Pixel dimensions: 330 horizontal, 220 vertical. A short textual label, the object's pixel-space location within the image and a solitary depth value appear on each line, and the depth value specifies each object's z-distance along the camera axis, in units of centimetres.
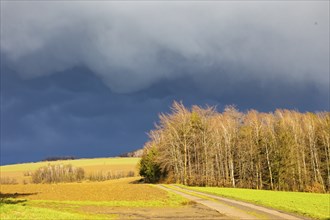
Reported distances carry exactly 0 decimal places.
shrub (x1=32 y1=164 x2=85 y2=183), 14950
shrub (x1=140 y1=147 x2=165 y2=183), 10528
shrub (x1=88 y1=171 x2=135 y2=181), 15562
